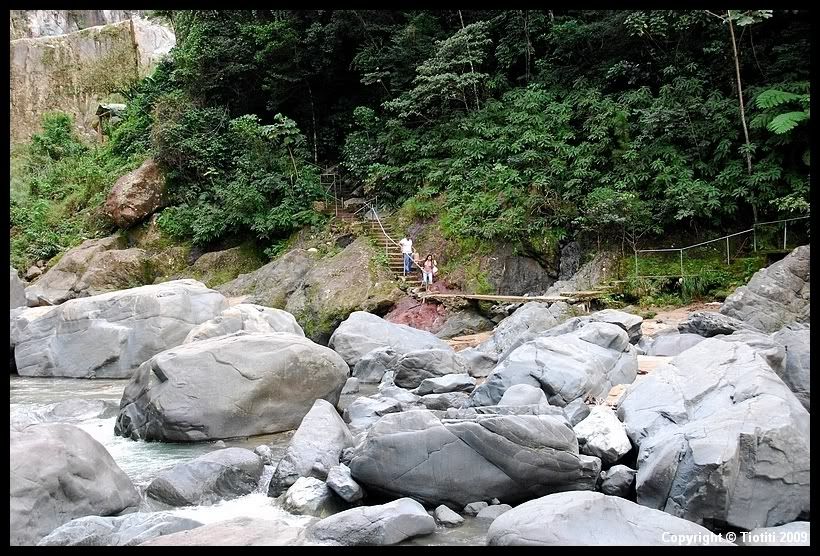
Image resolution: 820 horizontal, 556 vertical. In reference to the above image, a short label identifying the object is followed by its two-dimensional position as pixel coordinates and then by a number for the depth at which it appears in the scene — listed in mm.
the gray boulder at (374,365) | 12547
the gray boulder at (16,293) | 18875
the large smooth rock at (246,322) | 11901
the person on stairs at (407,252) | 19375
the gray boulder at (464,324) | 17297
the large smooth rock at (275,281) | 19752
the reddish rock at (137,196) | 25922
